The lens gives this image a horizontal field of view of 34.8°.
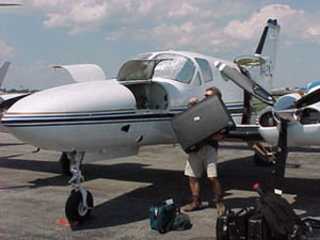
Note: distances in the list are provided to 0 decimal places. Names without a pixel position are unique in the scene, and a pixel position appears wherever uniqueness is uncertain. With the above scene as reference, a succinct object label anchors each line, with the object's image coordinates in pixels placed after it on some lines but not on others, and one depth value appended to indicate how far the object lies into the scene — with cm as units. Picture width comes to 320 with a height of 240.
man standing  779
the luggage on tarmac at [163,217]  677
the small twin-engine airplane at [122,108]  711
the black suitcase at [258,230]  556
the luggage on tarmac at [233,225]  577
